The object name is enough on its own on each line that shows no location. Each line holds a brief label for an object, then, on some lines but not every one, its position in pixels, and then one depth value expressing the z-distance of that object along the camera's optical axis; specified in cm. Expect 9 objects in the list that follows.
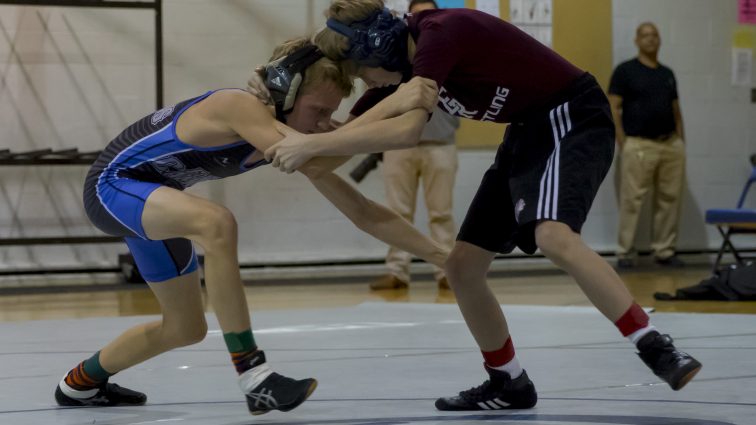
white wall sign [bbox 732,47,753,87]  1803
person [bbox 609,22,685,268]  1655
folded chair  1293
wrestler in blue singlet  584
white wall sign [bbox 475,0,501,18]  1652
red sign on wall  1803
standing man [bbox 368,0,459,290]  1365
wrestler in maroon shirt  539
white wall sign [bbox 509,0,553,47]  1675
